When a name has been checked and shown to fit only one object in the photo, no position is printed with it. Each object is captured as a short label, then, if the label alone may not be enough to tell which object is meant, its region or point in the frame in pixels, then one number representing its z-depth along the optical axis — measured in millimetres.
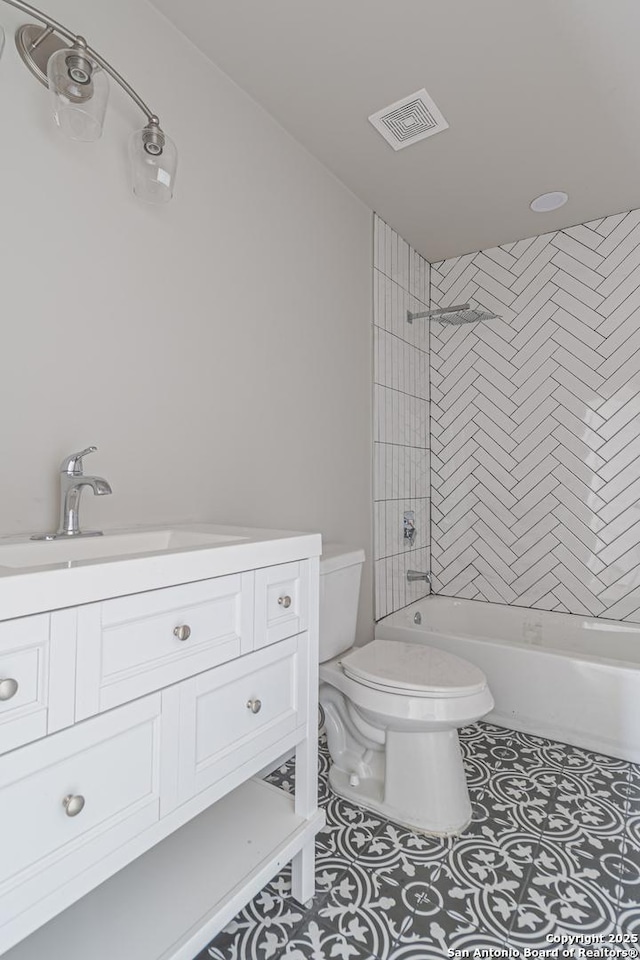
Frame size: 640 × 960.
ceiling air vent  1858
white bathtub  1942
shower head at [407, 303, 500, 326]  2824
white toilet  1550
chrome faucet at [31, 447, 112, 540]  1152
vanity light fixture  1082
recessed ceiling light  2447
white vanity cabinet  705
